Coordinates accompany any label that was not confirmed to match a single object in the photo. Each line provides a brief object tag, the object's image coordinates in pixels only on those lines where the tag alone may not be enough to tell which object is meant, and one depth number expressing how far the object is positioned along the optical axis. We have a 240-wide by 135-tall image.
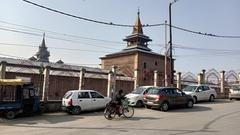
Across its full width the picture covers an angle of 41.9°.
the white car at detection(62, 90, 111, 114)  19.02
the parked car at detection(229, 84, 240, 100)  29.52
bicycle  16.70
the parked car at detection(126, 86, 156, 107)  22.56
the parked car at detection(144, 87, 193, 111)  20.35
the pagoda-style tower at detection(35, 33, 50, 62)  87.56
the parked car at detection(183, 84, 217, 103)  26.19
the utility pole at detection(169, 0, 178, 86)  28.50
